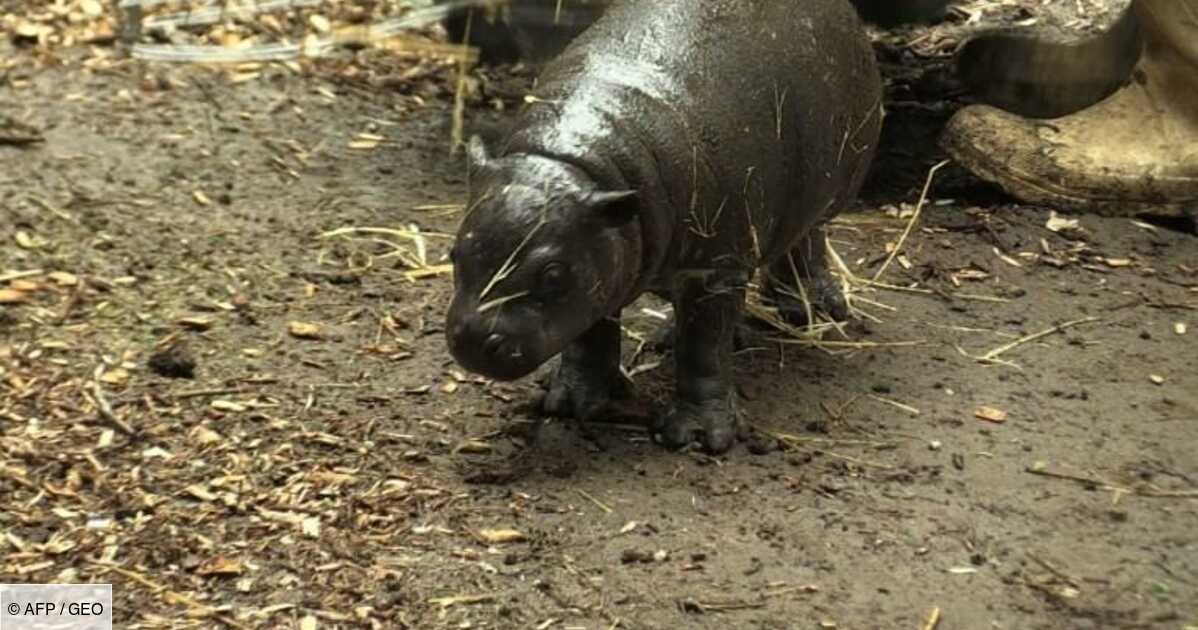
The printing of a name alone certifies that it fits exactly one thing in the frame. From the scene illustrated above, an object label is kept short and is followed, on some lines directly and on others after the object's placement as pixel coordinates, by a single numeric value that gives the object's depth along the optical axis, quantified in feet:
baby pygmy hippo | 25.53
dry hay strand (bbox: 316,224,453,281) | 35.45
